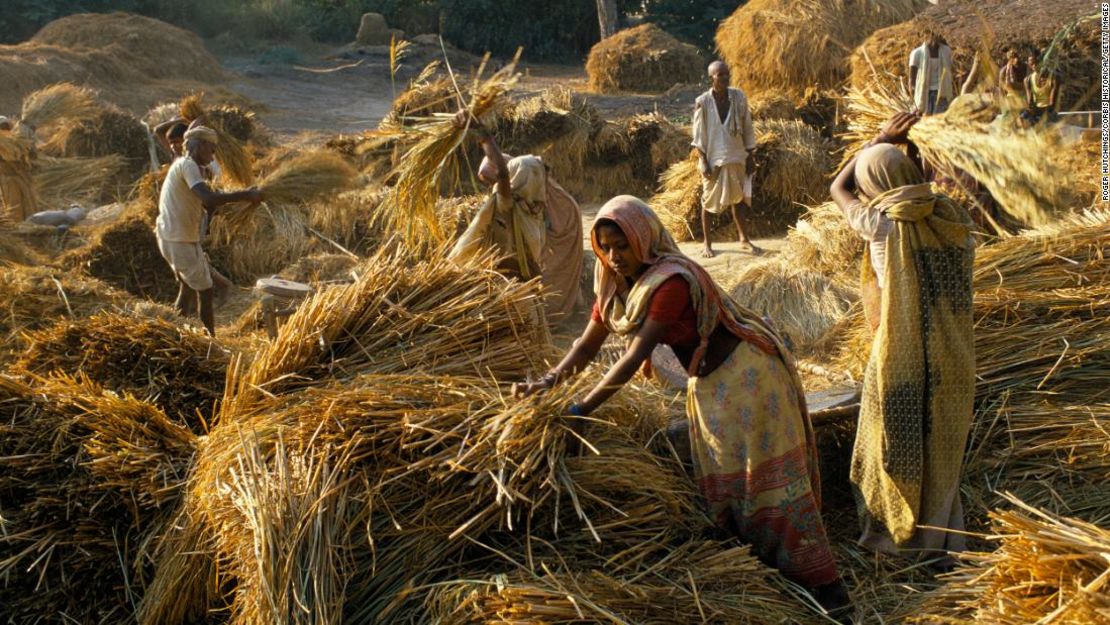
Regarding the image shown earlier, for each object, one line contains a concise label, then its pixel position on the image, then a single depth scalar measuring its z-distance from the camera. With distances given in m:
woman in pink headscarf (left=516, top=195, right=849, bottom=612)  3.11
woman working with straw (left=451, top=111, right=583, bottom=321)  5.64
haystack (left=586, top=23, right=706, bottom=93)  20.16
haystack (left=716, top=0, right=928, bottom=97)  14.09
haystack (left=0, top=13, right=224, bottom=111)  19.55
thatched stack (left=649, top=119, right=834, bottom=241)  10.84
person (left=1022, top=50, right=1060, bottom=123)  6.49
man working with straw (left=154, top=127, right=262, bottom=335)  6.50
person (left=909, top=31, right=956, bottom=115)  11.14
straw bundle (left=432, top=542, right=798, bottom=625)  2.78
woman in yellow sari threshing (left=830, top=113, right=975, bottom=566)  3.64
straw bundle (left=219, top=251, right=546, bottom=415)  3.56
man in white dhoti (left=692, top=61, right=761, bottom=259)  9.14
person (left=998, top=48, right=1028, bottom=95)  9.70
